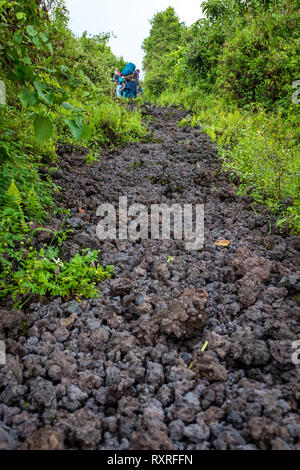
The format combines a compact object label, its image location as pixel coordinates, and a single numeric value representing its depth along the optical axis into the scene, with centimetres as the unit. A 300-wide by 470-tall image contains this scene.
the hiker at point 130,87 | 1164
